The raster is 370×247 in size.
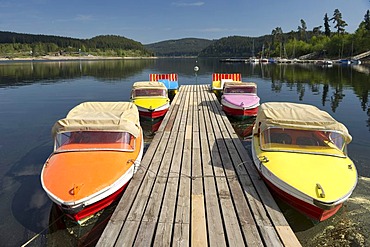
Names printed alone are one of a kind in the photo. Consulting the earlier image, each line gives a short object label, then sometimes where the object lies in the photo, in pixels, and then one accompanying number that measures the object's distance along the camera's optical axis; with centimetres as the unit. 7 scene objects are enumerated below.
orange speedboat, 662
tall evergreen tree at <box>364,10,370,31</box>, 11374
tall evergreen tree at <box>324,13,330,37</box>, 13908
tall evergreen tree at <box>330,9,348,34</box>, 12159
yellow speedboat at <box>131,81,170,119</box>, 1741
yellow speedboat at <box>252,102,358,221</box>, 646
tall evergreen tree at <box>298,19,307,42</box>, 15888
